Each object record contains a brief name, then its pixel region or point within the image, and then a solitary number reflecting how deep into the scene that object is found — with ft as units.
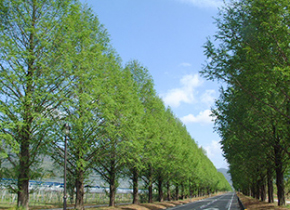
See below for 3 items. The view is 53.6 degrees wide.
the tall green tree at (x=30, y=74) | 42.75
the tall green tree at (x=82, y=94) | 50.61
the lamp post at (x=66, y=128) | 47.47
